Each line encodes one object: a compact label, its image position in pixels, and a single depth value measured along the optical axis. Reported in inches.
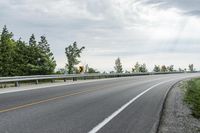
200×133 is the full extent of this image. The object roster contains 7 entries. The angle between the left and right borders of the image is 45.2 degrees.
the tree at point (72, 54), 2748.4
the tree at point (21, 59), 1870.4
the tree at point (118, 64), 4637.9
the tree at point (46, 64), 1889.5
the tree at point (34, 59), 1864.5
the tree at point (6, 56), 1808.8
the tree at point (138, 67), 4434.7
